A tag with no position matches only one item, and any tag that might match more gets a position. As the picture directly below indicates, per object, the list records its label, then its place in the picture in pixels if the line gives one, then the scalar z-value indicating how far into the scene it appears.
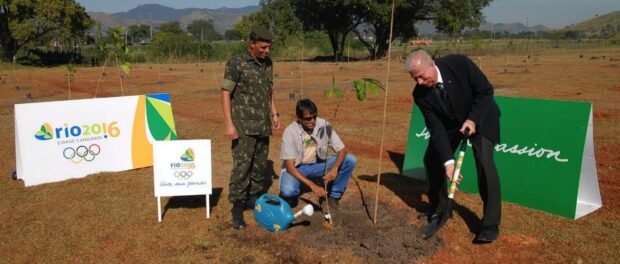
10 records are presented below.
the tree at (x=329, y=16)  38.25
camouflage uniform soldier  4.58
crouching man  4.76
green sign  4.88
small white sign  4.94
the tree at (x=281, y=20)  40.12
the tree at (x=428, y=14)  35.84
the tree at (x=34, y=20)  34.88
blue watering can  4.61
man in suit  4.06
